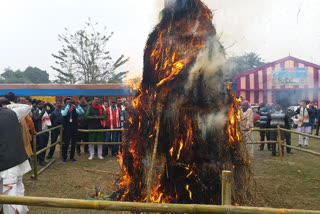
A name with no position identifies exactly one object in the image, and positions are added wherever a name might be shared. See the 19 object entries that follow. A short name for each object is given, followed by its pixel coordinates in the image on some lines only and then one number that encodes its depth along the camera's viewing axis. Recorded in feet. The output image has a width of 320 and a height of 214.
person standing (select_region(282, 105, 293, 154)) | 32.55
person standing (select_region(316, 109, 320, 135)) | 44.15
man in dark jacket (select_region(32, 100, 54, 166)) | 26.96
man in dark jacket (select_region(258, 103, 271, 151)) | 33.66
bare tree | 86.02
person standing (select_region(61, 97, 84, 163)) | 27.96
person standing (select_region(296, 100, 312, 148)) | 35.12
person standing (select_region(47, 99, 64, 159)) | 28.63
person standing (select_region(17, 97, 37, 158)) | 18.76
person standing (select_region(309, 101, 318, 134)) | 36.19
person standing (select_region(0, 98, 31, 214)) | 12.75
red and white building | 58.18
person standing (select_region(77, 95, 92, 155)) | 31.50
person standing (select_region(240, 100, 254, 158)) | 28.86
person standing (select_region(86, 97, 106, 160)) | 30.76
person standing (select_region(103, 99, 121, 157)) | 31.89
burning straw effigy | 13.69
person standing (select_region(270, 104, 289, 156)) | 32.07
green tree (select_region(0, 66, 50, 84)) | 211.61
